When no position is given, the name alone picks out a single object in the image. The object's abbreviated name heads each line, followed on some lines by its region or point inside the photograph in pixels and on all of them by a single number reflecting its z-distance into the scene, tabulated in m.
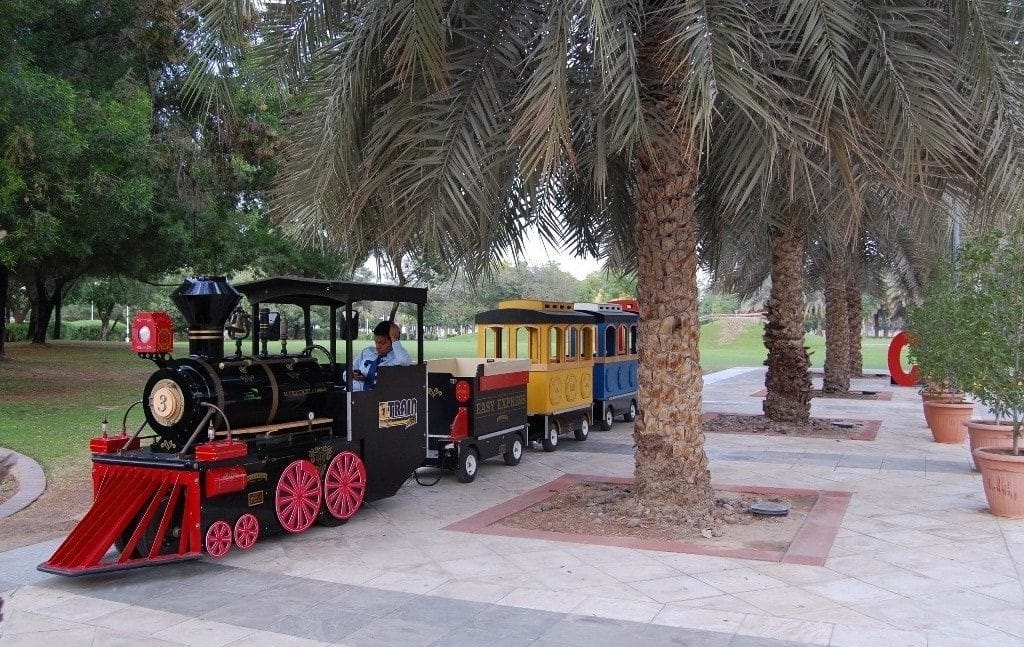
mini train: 6.21
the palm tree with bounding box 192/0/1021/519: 5.97
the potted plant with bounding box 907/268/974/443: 8.57
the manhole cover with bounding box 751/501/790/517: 7.73
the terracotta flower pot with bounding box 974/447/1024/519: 7.57
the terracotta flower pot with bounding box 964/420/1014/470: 9.56
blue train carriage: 13.77
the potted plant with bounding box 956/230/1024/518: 7.62
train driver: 8.34
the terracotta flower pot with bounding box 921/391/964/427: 12.84
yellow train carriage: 11.56
